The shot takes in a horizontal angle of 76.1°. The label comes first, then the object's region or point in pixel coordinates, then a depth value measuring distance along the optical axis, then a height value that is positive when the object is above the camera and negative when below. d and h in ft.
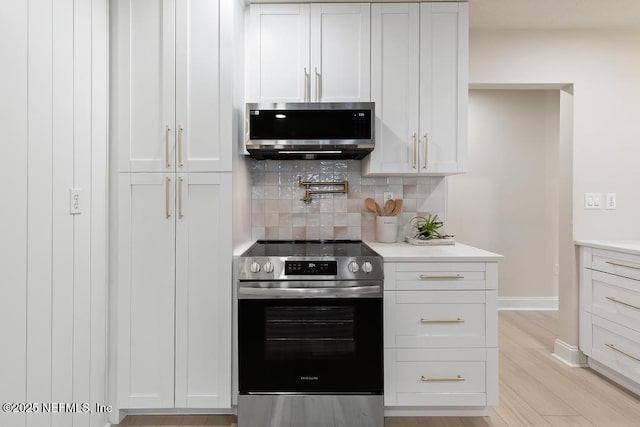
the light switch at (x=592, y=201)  9.62 +0.30
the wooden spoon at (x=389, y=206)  8.91 +0.14
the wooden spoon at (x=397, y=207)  8.86 +0.12
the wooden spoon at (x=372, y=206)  8.89 +0.14
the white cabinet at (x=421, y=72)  7.91 +2.73
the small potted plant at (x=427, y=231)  8.36 -0.39
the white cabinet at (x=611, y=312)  7.93 -2.06
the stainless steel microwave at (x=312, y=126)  7.20 +1.53
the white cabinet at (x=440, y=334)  6.84 -2.04
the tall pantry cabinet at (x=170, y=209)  6.89 +0.05
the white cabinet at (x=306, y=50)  7.92 +3.14
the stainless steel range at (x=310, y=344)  6.59 -2.13
